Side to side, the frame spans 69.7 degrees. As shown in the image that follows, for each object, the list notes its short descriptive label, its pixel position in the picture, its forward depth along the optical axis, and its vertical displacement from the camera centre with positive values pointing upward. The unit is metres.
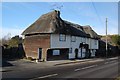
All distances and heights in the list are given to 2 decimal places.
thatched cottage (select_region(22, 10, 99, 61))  13.85 +0.68
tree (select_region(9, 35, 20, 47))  16.77 +0.11
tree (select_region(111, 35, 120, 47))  27.29 +0.80
